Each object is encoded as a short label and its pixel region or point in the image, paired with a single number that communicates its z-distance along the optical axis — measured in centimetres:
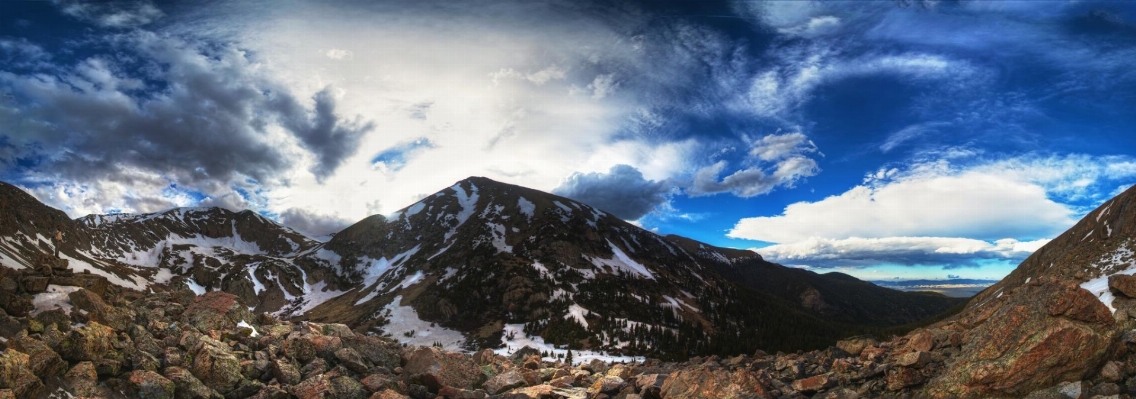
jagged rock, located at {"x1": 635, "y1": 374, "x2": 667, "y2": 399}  1723
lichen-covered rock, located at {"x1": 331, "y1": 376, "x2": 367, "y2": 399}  1614
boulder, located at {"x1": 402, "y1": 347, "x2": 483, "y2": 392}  1855
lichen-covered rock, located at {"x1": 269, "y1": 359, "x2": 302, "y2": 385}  1622
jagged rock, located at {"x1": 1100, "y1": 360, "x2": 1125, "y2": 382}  1118
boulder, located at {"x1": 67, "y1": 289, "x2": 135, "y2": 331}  1627
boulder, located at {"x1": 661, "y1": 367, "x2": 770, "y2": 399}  1534
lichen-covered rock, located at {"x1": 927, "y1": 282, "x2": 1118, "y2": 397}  1186
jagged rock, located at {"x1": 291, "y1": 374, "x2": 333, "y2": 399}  1552
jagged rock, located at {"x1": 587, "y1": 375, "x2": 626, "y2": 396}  1882
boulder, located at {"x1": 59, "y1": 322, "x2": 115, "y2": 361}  1370
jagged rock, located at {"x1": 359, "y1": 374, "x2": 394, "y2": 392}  1715
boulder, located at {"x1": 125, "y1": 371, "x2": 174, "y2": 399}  1352
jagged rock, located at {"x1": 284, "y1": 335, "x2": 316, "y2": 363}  1833
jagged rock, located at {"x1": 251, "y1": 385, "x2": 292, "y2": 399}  1500
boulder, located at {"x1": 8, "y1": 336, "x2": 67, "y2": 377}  1249
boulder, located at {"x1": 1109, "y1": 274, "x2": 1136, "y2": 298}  1650
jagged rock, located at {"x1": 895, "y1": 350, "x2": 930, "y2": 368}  1450
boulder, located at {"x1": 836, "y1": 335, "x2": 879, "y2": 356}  2039
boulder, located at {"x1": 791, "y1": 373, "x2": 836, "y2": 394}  1594
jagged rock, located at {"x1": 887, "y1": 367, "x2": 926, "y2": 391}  1424
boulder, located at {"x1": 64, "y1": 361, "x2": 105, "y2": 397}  1268
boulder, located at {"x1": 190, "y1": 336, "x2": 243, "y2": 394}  1515
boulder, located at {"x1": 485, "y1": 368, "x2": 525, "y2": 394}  1964
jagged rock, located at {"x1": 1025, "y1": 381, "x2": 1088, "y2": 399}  1090
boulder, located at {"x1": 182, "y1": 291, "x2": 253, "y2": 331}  1945
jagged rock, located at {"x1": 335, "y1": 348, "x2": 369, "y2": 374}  1875
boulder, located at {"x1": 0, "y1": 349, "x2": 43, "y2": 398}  1148
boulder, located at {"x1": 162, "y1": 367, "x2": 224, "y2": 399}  1414
